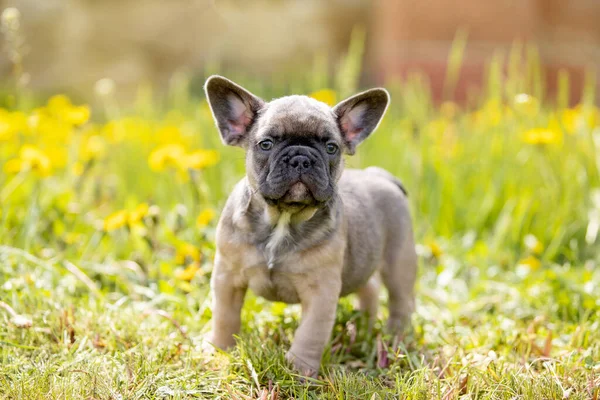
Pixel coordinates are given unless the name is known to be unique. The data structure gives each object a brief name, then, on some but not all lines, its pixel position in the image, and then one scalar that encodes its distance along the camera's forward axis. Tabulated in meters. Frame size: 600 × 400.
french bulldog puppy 3.14
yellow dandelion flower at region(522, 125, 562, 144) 5.04
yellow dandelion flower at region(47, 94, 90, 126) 5.01
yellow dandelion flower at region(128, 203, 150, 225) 4.21
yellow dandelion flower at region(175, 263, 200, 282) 4.07
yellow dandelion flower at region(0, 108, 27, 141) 5.25
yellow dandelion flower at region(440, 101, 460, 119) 6.76
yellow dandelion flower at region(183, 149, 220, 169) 4.68
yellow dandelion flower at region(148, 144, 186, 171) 4.76
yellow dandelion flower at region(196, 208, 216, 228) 4.47
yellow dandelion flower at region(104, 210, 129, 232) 4.17
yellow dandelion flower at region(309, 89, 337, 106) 5.81
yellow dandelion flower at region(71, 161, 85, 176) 5.16
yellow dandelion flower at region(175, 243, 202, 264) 4.29
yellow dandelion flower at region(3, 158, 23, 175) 4.57
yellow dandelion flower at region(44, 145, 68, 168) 5.06
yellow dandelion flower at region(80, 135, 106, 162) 4.94
